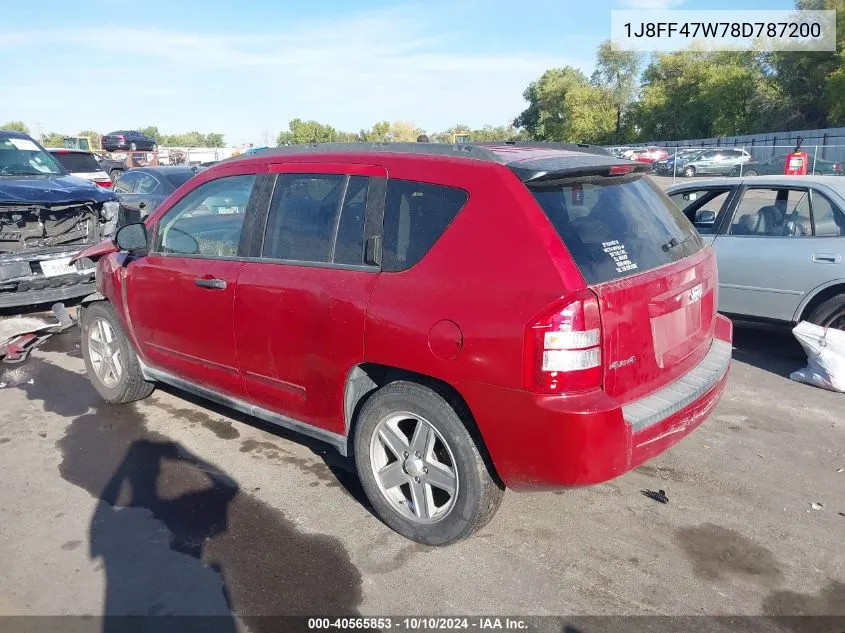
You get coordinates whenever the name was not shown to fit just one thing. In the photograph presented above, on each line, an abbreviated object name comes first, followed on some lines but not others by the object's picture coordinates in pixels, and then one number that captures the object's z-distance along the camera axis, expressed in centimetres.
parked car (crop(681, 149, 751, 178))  3172
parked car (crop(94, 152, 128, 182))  2447
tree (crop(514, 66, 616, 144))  6462
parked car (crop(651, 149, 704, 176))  3195
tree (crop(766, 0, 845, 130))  4106
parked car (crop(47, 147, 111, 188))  1631
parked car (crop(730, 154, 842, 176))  2434
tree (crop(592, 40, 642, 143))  6981
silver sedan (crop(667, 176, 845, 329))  556
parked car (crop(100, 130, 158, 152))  3675
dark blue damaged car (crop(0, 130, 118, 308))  729
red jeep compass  277
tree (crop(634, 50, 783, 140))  4934
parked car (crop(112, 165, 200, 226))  1168
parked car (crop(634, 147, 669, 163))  3366
